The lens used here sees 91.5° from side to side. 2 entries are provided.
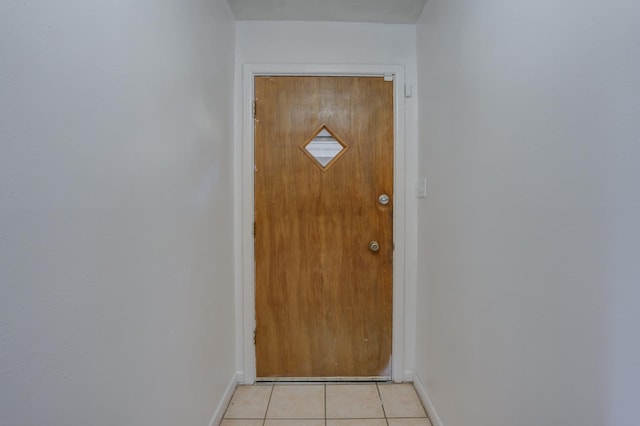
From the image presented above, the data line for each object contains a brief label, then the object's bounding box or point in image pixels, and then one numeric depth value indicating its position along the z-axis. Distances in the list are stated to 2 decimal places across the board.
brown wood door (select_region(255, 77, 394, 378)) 2.04
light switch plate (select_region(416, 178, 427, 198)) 1.86
